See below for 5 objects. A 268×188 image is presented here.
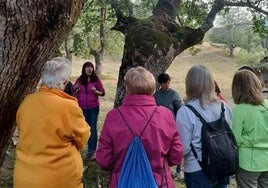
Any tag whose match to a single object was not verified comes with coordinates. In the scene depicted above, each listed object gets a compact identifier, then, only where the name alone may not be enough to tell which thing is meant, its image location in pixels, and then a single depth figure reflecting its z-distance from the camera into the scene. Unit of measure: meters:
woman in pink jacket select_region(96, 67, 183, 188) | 2.25
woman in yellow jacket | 2.32
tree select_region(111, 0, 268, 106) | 4.76
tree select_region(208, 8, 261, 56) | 42.70
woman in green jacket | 2.72
